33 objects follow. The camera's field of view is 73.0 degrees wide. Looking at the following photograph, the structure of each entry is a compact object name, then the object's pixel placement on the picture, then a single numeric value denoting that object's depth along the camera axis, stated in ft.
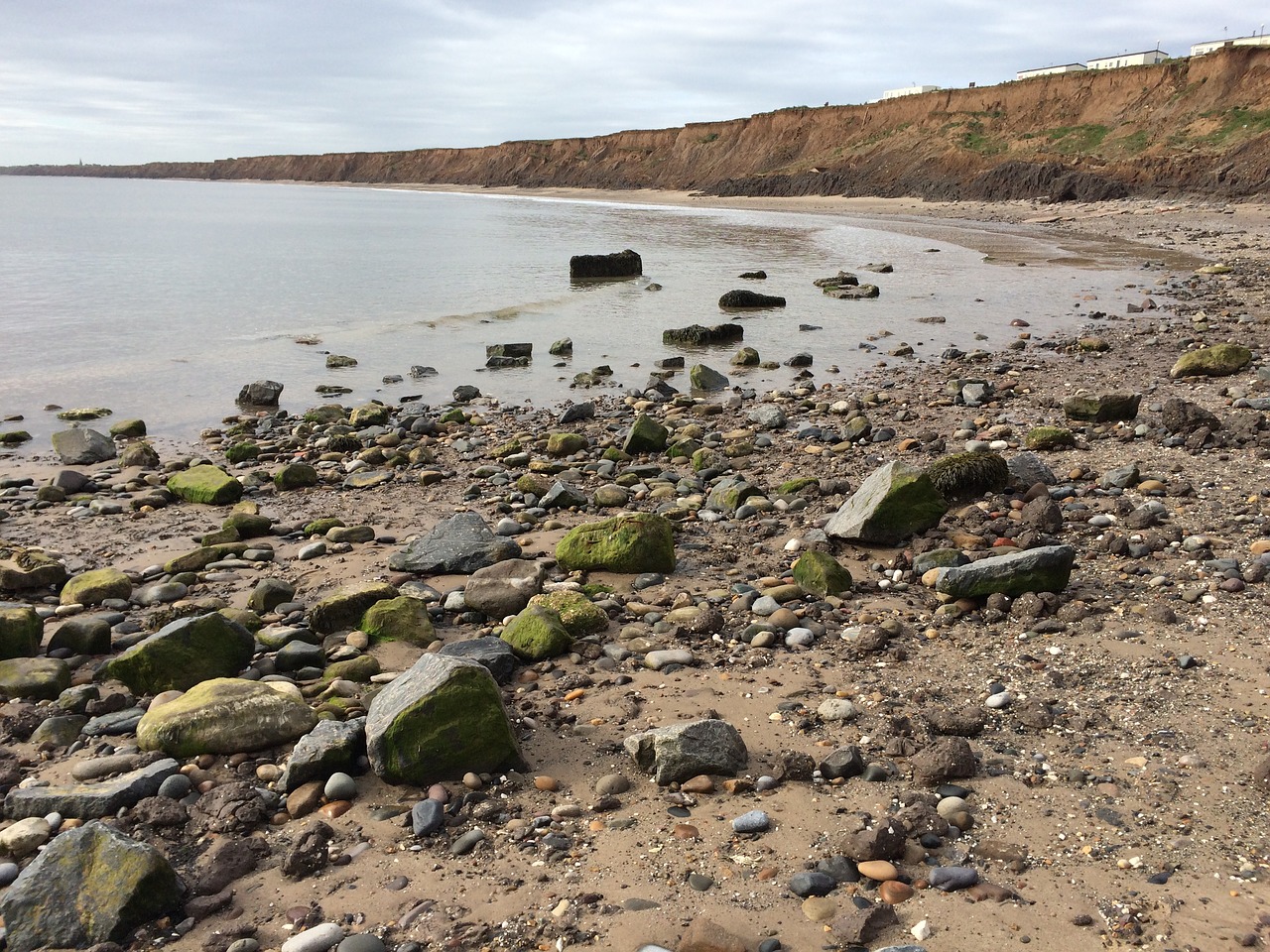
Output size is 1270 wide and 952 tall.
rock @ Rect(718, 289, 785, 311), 59.00
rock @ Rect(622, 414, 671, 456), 26.86
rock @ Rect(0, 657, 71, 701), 13.66
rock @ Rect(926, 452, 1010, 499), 19.72
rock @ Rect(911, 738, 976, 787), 10.49
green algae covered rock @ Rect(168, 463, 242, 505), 24.02
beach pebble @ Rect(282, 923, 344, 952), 8.50
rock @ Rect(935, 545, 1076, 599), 14.76
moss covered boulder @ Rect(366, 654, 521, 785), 10.98
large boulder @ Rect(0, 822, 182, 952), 8.79
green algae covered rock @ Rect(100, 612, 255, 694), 13.70
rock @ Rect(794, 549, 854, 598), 16.03
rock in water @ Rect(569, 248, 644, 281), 80.18
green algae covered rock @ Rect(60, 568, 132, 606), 17.29
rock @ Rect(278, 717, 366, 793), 11.09
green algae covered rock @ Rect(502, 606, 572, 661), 14.33
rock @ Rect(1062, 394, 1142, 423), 24.84
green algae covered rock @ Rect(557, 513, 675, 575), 17.56
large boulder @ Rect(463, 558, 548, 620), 16.26
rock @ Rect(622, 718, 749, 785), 10.89
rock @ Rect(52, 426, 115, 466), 28.53
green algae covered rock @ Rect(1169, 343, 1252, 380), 29.68
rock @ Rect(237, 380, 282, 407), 36.55
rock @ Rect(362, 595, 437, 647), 15.20
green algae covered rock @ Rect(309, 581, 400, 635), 15.67
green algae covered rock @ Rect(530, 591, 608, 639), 15.15
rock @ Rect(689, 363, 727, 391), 36.47
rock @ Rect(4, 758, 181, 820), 10.69
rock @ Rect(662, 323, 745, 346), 47.37
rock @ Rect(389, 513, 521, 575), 18.35
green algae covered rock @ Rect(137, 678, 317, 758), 11.86
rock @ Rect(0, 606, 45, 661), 14.84
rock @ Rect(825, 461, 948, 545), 17.67
